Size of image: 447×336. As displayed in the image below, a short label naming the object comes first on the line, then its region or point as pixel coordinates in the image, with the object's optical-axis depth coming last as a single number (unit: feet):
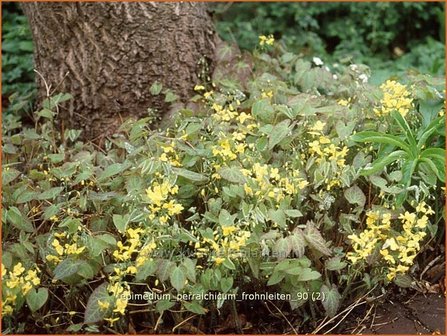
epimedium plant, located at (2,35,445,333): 7.82
